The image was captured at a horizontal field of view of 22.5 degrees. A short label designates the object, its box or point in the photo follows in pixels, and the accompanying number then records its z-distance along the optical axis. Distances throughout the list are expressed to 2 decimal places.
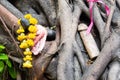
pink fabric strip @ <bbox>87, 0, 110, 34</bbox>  2.73
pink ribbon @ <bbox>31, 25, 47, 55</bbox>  2.53
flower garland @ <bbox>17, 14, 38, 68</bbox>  2.46
